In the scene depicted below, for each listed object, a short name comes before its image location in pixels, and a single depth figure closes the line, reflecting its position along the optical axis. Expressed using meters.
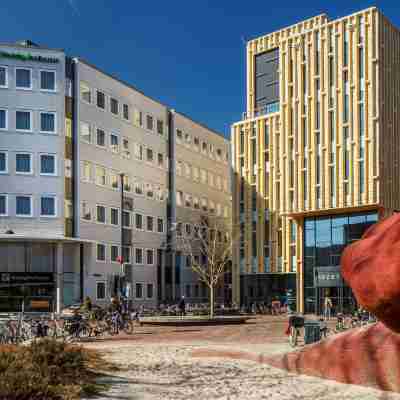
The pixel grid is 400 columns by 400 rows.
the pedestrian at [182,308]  46.89
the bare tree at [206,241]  66.94
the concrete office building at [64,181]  51.75
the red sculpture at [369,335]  6.94
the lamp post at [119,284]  56.90
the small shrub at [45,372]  10.10
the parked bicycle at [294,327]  21.23
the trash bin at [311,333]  19.52
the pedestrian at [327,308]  43.37
